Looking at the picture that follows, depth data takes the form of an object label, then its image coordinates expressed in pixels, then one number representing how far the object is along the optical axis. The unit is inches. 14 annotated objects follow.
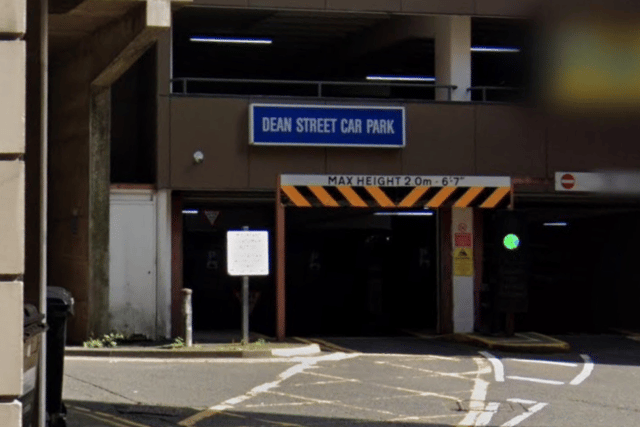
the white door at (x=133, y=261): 921.5
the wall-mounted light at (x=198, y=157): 920.9
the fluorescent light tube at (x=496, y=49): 1030.5
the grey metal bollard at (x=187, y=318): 843.4
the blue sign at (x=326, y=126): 931.3
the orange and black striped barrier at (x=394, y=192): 936.9
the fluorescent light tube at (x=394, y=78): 1125.7
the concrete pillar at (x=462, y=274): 982.4
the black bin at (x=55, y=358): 441.7
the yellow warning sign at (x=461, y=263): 984.3
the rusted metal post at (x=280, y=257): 922.1
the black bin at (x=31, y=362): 355.9
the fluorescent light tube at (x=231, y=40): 1071.0
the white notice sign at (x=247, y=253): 858.1
